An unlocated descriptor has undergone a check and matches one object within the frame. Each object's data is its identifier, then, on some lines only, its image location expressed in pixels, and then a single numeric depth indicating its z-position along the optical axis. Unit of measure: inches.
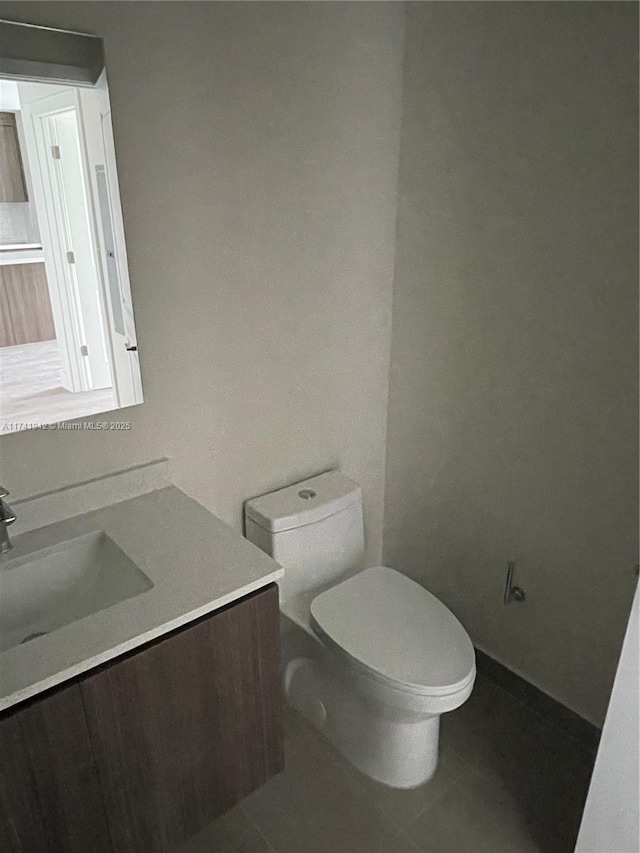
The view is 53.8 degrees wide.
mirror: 50.1
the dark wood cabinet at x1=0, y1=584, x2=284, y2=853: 42.7
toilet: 63.0
